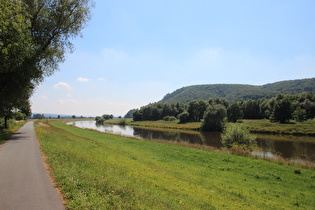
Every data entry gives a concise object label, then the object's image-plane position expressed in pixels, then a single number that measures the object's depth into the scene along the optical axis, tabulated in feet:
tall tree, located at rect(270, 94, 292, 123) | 237.45
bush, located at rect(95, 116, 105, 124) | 470.47
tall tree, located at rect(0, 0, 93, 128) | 58.34
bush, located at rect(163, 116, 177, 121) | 411.66
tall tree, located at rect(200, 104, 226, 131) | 231.30
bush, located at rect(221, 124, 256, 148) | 85.06
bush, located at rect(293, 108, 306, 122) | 229.25
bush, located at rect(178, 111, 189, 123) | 351.67
